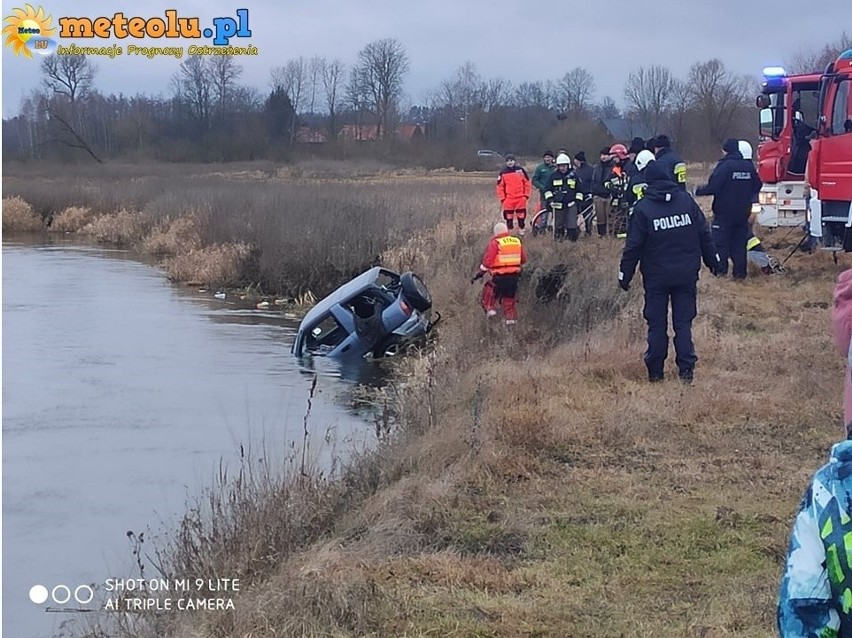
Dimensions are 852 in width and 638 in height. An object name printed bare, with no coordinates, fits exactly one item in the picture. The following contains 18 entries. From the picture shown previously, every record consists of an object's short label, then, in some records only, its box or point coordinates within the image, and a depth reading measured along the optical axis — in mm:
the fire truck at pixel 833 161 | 13641
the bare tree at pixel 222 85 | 38438
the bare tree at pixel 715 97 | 43594
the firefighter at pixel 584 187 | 16770
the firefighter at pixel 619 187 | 15766
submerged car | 15203
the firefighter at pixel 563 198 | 15891
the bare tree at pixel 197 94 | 39906
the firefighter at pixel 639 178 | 13516
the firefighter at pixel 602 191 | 16219
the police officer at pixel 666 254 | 8383
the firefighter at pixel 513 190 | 17203
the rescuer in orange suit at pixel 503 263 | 13828
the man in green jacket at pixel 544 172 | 16750
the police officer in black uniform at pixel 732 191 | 12570
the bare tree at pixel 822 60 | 38531
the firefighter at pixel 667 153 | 12361
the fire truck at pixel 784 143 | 16109
